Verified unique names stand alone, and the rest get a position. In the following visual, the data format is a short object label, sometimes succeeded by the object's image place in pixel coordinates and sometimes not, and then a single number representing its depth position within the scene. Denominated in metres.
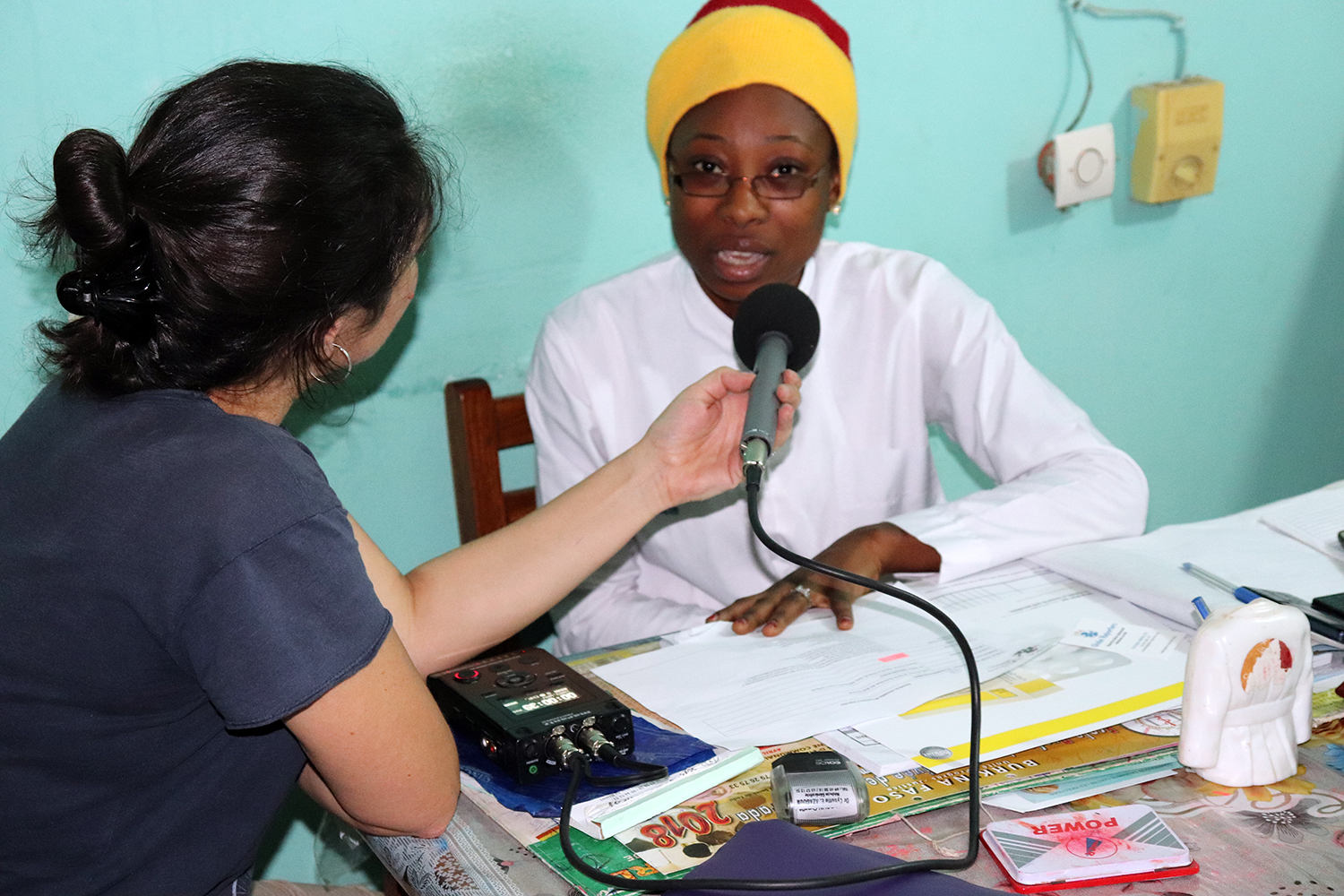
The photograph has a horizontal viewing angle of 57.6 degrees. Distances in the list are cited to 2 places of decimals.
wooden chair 1.67
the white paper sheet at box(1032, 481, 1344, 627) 1.24
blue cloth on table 0.94
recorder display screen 1.00
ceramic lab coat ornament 0.93
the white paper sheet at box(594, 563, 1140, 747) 1.05
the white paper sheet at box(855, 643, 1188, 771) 0.99
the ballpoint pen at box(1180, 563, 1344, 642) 1.09
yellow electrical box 2.14
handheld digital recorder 0.96
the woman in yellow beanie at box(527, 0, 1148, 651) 1.51
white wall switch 2.09
